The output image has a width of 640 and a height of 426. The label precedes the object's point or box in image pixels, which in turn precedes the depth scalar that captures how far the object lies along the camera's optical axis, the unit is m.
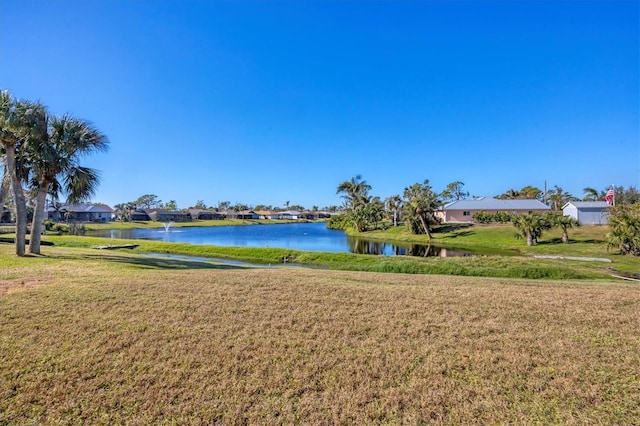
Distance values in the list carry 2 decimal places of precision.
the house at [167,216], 105.08
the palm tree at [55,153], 15.60
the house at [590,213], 44.94
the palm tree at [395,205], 67.38
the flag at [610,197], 46.16
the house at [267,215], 141.62
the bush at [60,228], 52.44
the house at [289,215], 148.50
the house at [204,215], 120.28
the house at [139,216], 101.90
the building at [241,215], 133.01
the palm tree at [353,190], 80.66
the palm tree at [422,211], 48.44
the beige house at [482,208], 62.97
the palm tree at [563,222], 33.34
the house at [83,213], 87.00
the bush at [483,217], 53.90
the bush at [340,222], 76.65
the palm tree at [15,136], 14.08
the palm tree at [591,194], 82.12
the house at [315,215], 152.88
